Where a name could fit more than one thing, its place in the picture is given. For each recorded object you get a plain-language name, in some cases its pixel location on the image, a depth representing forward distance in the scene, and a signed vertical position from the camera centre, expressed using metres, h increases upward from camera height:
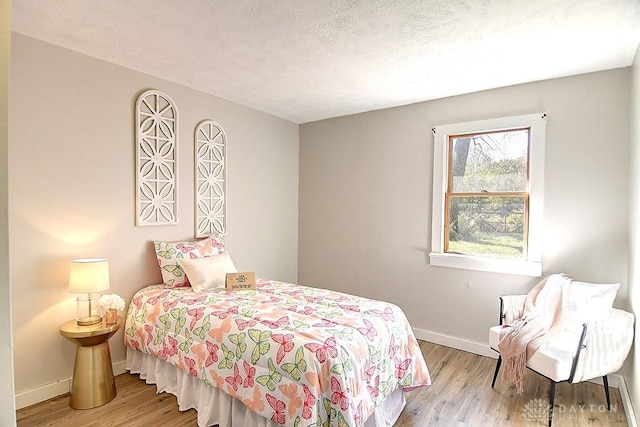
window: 3.06 +0.12
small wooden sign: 2.90 -0.66
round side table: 2.36 -1.15
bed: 1.81 -0.92
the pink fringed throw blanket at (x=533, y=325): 2.44 -0.87
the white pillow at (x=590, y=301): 2.52 -0.70
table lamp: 2.37 -0.55
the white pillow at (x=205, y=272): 2.90 -0.59
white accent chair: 2.25 -0.96
